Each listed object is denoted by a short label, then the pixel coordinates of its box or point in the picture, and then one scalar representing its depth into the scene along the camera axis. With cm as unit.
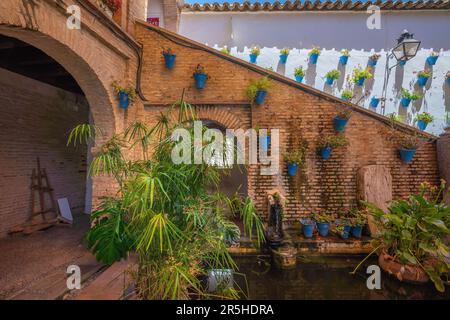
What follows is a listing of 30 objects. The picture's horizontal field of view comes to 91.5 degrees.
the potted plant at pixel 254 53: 627
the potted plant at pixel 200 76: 491
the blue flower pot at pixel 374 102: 599
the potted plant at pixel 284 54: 623
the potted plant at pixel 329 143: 484
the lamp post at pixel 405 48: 525
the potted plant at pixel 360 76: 592
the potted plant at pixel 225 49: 609
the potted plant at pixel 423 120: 573
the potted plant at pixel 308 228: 453
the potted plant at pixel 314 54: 614
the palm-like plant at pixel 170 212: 224
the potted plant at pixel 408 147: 480
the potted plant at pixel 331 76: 601
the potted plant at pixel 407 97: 588
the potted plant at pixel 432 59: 607
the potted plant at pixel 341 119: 484
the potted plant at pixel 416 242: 333
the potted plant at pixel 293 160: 485
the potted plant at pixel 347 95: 593
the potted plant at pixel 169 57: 494
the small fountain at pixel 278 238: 395
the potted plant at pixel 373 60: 614
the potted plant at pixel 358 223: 452
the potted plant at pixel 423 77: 594
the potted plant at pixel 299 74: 612
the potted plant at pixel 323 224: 457
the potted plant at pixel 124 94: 427
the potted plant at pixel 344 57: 615
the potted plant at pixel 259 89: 480
